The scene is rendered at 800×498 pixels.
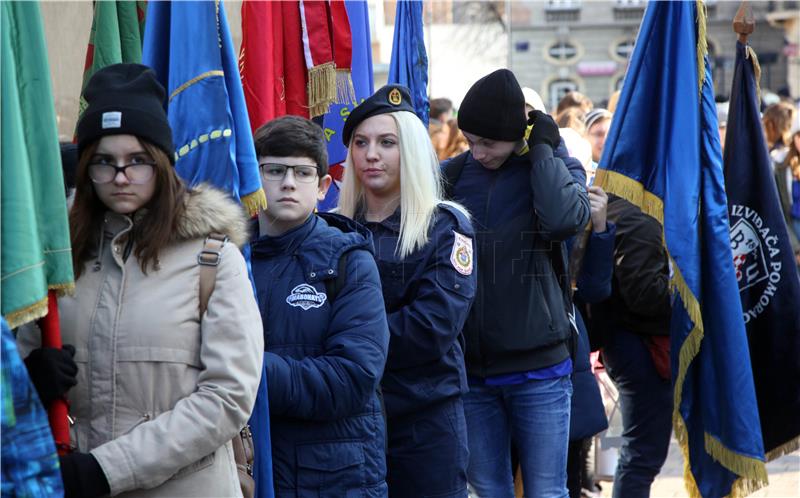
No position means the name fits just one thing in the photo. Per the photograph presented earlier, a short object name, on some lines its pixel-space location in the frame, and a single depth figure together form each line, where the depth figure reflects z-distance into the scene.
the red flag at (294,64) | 10.45
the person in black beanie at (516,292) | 8.78
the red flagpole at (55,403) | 5.52
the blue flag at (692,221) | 9.51
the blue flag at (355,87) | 10.84
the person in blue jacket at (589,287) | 9.66
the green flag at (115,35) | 8.48
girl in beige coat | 5.57
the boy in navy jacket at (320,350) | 6.79
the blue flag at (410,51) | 12.23
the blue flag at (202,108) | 6.89
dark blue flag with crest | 9.96
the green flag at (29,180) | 5.43
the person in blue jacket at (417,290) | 8.02
